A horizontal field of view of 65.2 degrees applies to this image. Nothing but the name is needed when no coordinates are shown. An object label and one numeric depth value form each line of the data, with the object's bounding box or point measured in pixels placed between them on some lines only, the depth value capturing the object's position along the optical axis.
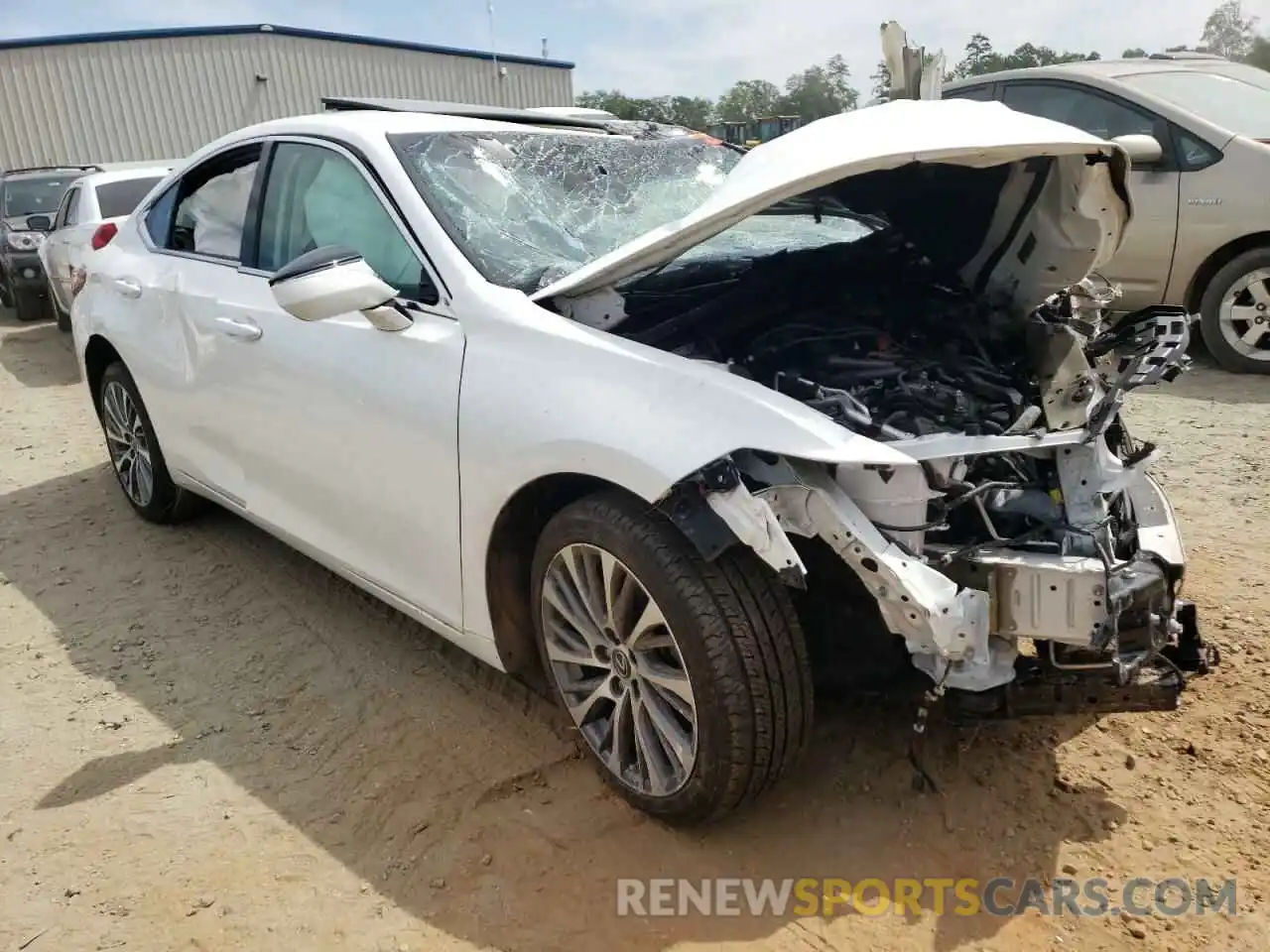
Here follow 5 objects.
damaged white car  2.18
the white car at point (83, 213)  8.50
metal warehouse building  19.56
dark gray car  11.33
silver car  6.08
